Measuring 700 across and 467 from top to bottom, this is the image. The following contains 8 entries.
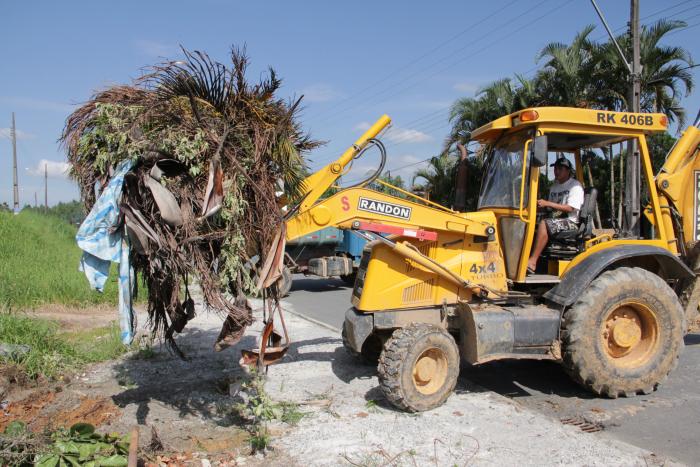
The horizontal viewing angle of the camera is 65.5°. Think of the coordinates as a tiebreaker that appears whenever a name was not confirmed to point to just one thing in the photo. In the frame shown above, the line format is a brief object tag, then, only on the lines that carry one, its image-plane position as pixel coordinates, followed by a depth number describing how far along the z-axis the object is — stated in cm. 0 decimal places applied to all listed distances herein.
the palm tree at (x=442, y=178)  1991
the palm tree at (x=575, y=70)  1503
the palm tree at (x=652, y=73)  1415
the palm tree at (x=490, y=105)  1695
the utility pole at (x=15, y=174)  3442
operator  591
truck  1386
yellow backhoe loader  535
